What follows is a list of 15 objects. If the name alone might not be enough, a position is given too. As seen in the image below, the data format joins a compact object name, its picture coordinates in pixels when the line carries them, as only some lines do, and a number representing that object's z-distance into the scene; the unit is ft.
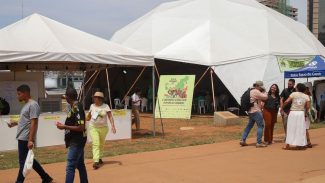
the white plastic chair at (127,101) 78.81
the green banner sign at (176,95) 70.28
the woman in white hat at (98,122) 30.53
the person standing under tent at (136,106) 51.44
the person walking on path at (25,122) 23.62
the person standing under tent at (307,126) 39.36
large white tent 75.46
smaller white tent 39.50
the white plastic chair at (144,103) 86.17
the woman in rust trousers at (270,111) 41.11
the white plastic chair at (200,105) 80.72
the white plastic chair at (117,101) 84.88
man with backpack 39.24
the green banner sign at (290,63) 75.56
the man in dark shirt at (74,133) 22.50
